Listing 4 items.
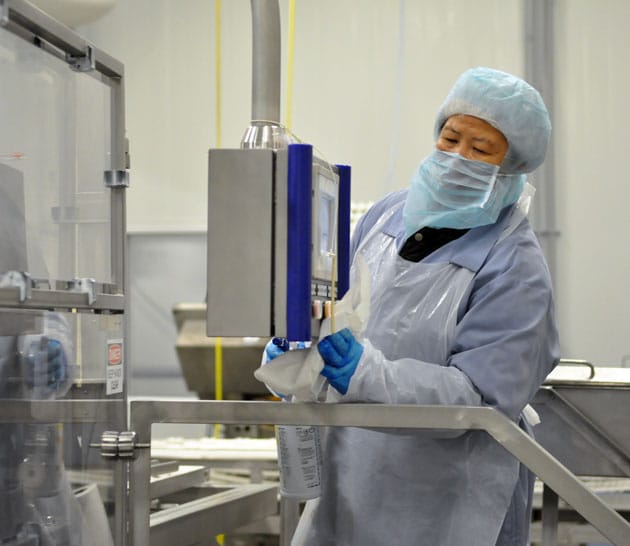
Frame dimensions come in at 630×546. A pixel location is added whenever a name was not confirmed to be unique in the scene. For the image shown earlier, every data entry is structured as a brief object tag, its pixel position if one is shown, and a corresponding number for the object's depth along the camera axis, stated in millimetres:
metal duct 3308
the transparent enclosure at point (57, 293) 3300
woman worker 3621
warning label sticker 3673
